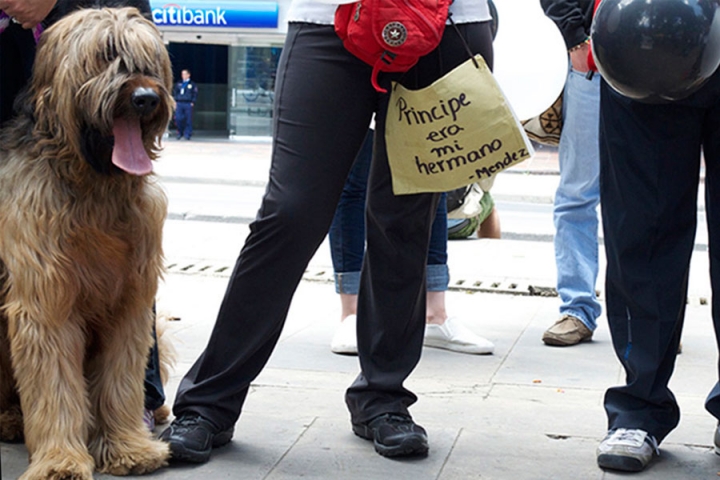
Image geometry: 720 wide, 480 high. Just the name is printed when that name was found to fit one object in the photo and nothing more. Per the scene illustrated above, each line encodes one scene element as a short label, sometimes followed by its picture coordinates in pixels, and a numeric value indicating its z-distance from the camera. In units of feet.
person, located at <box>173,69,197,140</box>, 92.73
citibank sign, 93.61
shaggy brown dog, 9.50
